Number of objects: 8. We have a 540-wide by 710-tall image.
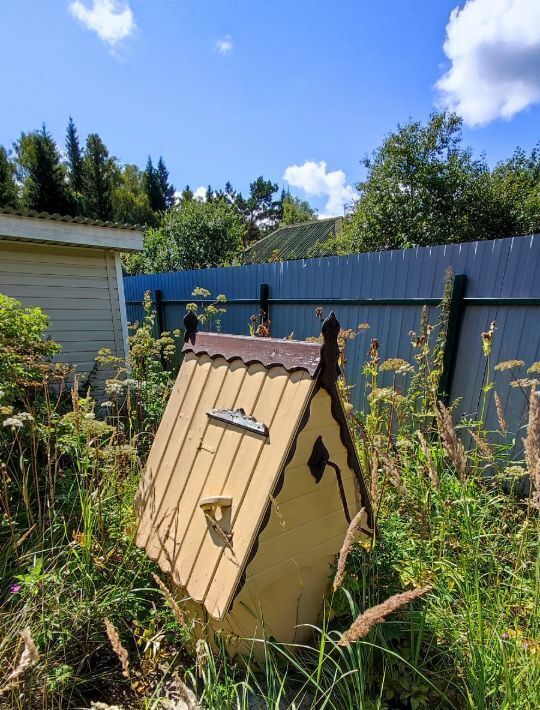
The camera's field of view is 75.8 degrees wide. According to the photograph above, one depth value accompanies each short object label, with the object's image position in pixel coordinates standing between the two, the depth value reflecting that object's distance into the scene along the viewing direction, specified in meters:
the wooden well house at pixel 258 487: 1.18
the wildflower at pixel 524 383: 1.50
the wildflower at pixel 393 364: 2.14
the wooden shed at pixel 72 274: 3.86
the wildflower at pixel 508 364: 1.95
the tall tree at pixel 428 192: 9.09
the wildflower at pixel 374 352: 2.44
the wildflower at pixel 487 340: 2.19
